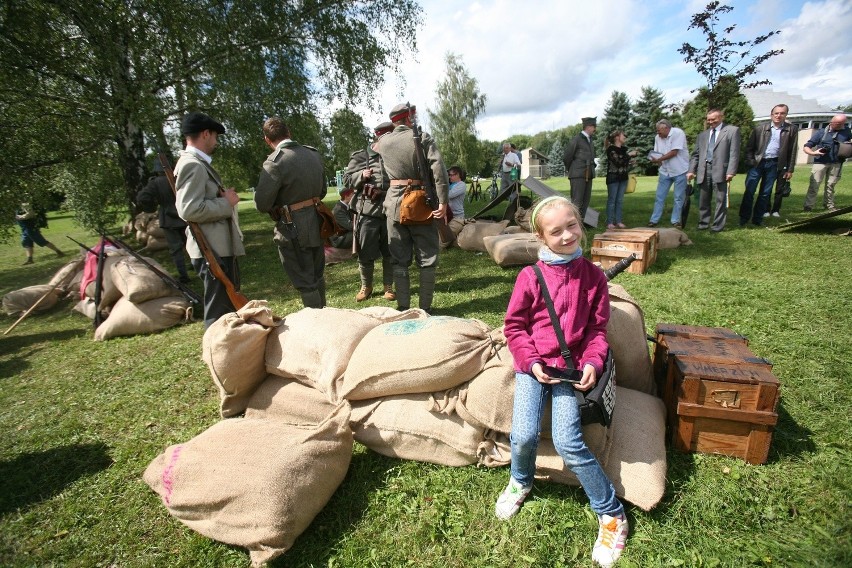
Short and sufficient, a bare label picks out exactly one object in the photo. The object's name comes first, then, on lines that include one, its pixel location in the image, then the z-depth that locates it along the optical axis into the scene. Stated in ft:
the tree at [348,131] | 34.96
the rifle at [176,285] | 16.92
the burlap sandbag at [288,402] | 8.42
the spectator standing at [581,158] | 24.66
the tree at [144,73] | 21.63
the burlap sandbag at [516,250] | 19.30
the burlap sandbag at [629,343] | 7.82
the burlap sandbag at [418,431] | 7.43
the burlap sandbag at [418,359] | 7.34
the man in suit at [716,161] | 21.99
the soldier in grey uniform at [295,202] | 12.34
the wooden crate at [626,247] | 16.83
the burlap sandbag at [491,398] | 7.07
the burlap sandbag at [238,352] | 8.21
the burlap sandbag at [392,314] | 9.84
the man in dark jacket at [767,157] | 23.38
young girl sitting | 6.12
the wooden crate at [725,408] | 6.60
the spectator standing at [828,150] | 25.29
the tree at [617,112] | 114.32
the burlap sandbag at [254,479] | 6.02
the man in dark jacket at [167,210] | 21.24
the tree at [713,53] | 35.49
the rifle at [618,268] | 7.95
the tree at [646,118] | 108.27
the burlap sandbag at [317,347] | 8.29
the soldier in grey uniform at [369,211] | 15.39
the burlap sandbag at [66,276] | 21.40
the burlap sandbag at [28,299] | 20.25
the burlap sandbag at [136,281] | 15.83
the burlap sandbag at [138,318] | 15.84
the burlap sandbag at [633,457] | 6.33
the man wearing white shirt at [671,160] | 24.04
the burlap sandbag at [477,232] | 23.65
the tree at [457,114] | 122.83
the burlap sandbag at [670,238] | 20.72
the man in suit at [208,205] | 10.90
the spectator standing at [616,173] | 25.22
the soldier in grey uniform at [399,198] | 13.34
